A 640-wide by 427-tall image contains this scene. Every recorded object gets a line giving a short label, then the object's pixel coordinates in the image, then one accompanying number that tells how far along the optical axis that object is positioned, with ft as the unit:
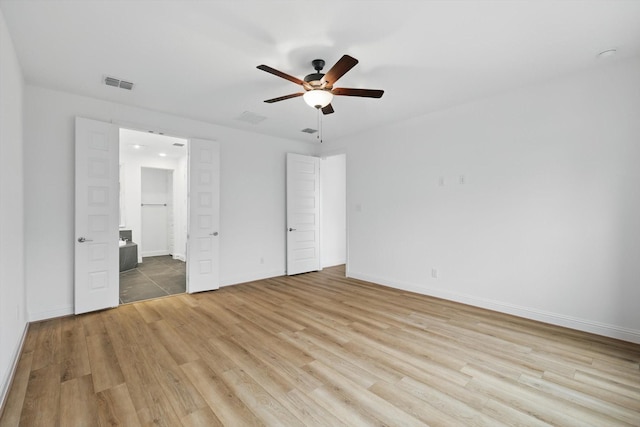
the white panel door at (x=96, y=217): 11.84
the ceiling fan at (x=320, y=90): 8.90
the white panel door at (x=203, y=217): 15.01
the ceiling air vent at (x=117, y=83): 10.58
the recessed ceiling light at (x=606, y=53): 8.75
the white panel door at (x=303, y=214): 18.95
